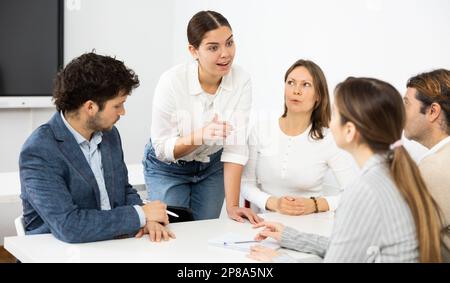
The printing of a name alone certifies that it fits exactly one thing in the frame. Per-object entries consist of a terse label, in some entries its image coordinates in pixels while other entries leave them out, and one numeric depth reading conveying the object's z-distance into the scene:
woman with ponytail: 1.62
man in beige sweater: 2.36
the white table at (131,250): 1.90
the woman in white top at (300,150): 2.75
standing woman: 2.72
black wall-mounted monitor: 4.36
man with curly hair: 2.02
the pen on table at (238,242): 2.07
